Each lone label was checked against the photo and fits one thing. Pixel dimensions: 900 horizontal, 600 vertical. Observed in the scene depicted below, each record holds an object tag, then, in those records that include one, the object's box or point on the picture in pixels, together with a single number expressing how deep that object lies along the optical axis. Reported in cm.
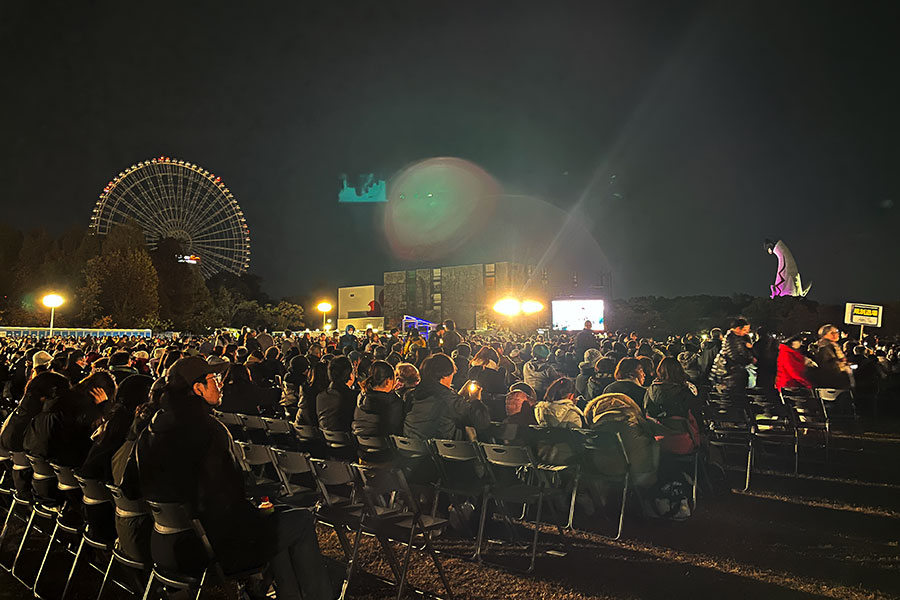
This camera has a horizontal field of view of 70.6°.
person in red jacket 898
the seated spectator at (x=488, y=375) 701
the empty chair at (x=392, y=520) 358
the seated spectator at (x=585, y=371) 868
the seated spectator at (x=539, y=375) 866
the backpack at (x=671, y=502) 523
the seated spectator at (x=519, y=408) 540
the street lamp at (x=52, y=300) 2001
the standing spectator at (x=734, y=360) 911
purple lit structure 4472
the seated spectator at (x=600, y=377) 747
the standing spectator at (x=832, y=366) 904
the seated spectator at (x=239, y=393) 731
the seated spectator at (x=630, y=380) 575
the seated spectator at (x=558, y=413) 519
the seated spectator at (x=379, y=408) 510
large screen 3134
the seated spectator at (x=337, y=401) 586
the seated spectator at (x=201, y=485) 293
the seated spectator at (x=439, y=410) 499
